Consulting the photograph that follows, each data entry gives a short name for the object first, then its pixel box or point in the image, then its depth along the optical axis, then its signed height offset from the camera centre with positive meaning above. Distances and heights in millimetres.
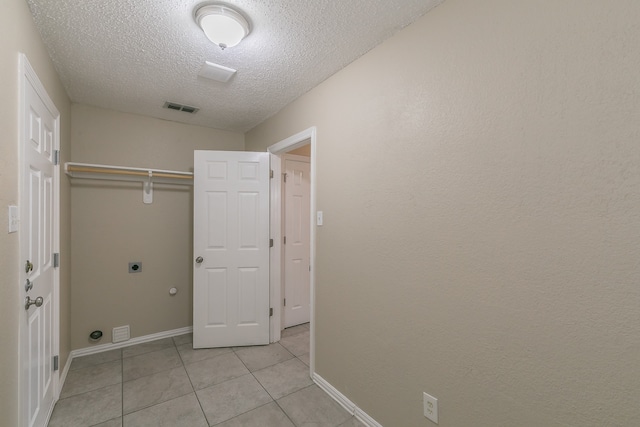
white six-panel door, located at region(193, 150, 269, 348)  2875 -340
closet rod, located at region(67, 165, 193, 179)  2519 +431
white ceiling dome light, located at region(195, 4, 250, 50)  1473 +1036
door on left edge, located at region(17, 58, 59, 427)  1388 -199
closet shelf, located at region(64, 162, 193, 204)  2557 +416
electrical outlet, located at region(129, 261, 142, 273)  2926 -528
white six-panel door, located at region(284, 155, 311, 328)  3420 -314
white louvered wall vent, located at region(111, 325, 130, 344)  2818 -1189
